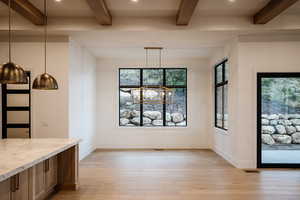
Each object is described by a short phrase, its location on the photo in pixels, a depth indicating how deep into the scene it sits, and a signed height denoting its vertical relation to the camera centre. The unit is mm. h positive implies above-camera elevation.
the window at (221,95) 6809 +167
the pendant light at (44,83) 3854 +265
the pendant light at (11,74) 3011 +312
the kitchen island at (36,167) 2742 -916
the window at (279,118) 5797 -386
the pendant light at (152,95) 7455 +186
